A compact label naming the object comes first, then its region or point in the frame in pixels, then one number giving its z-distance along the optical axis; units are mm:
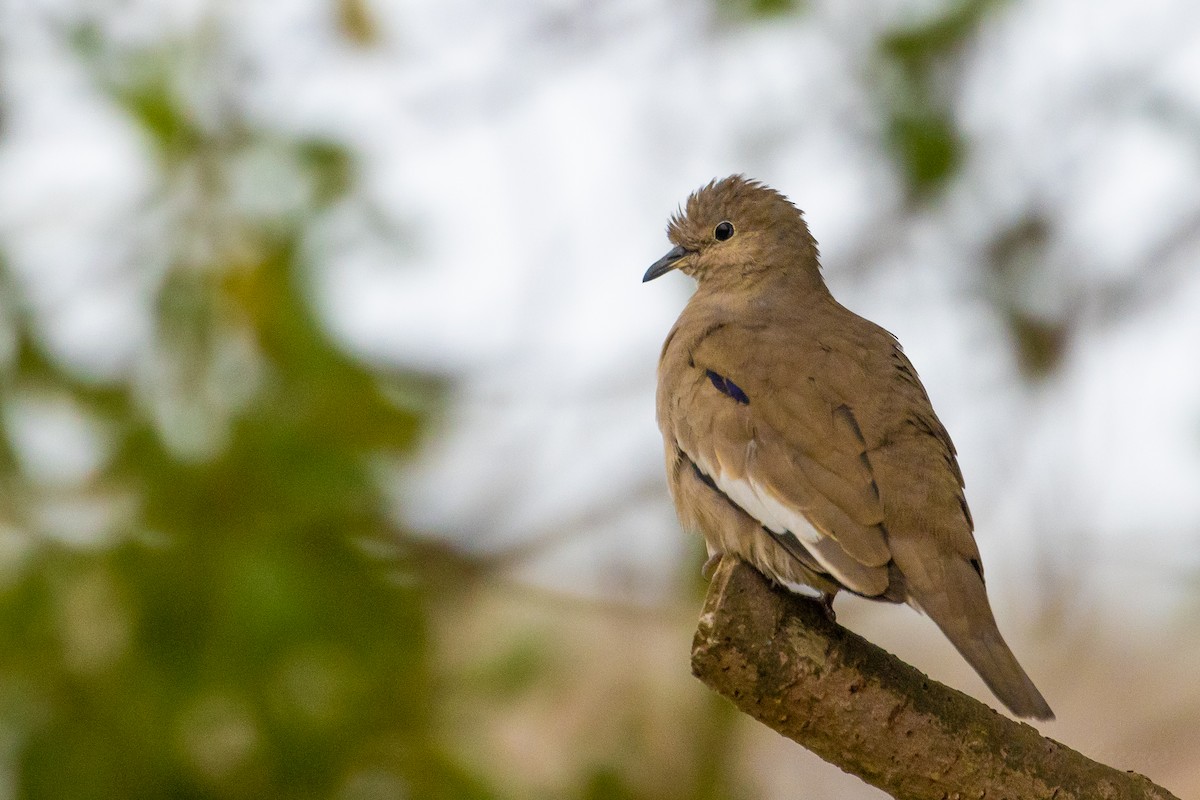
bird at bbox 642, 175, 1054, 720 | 7531
